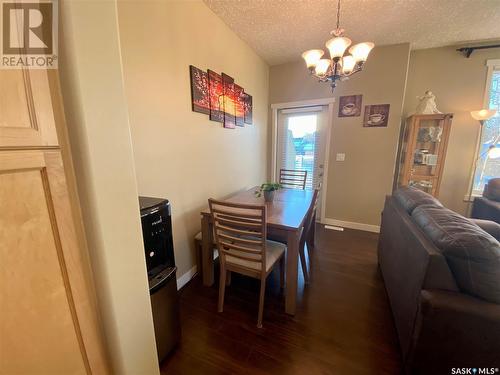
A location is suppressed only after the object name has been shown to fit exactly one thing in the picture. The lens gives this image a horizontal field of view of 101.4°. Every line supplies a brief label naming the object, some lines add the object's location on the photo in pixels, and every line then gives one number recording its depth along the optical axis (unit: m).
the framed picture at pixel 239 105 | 2.69
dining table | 1.58
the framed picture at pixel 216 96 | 2.21
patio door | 3.42
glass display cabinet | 2.81
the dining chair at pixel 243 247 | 1.41
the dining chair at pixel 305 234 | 1.90
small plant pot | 2.17
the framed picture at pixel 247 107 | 2.93
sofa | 0.95
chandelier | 1.63
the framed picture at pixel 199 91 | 1.97
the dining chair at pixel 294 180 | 3.20
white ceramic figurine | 2.81
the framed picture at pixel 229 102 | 2.45
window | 2.83
